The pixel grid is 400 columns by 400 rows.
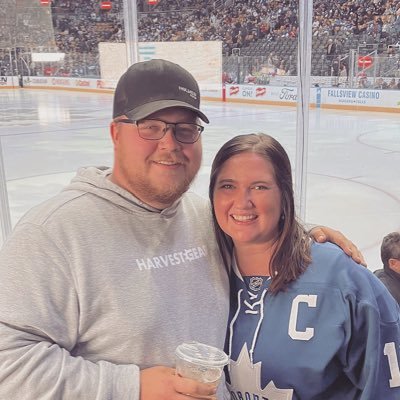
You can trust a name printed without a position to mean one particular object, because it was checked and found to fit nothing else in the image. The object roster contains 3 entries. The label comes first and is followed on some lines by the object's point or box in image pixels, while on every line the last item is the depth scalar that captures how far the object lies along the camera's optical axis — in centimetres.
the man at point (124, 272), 82
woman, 107
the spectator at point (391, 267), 206
